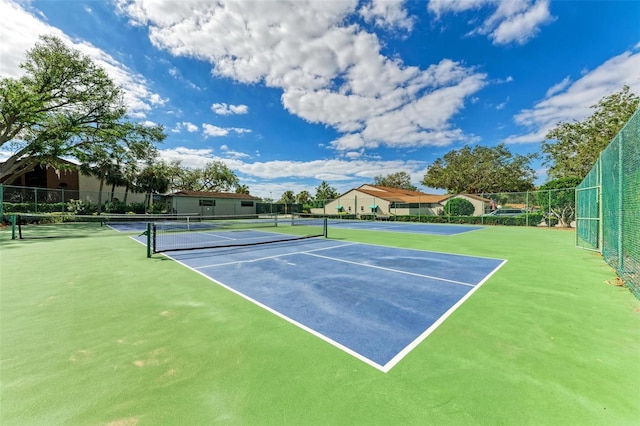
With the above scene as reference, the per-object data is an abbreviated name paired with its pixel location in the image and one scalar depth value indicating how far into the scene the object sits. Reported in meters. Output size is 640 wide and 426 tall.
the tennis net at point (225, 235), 11.82
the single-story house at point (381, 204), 39.28
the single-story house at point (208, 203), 37.09
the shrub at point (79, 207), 25.38
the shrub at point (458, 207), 31.57
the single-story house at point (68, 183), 28.02
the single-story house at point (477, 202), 32.60
